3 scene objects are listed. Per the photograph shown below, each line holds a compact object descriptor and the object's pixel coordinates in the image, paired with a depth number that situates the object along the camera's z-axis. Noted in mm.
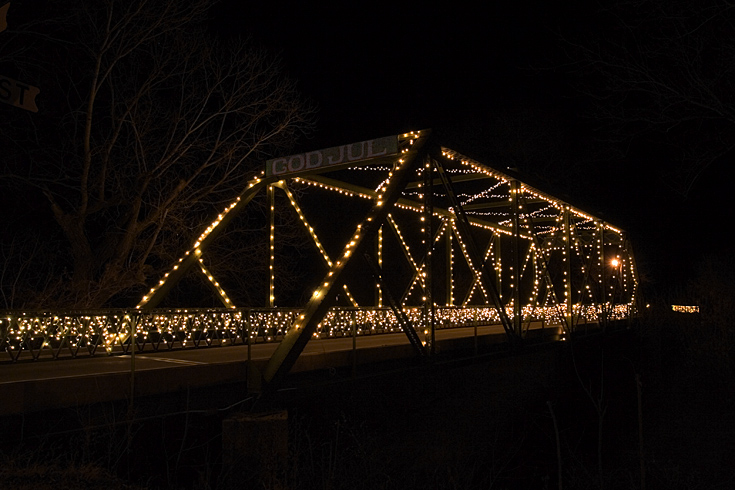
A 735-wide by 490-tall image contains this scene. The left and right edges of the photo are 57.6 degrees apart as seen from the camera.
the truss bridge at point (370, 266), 9172
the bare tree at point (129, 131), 14773
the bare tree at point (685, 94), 8828
